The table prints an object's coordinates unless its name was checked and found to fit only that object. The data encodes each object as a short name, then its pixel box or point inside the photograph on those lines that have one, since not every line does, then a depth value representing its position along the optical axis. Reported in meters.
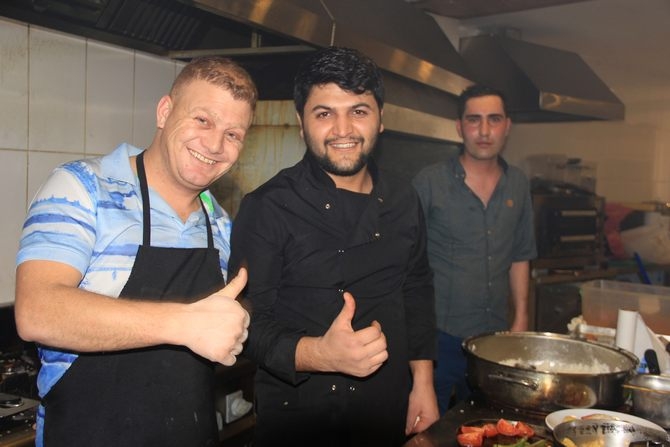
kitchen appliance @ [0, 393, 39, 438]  1.41
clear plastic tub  2.02
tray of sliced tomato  1.19
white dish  1.23
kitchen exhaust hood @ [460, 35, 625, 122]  3.60
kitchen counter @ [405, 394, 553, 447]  1.22
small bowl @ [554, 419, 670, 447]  1.14
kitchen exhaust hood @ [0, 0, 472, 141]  1.81
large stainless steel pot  1.32
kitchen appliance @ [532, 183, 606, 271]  3.61
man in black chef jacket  1.47
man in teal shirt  2.44
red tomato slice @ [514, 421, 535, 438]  1.24
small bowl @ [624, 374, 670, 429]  1.32
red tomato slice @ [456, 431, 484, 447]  1.18
